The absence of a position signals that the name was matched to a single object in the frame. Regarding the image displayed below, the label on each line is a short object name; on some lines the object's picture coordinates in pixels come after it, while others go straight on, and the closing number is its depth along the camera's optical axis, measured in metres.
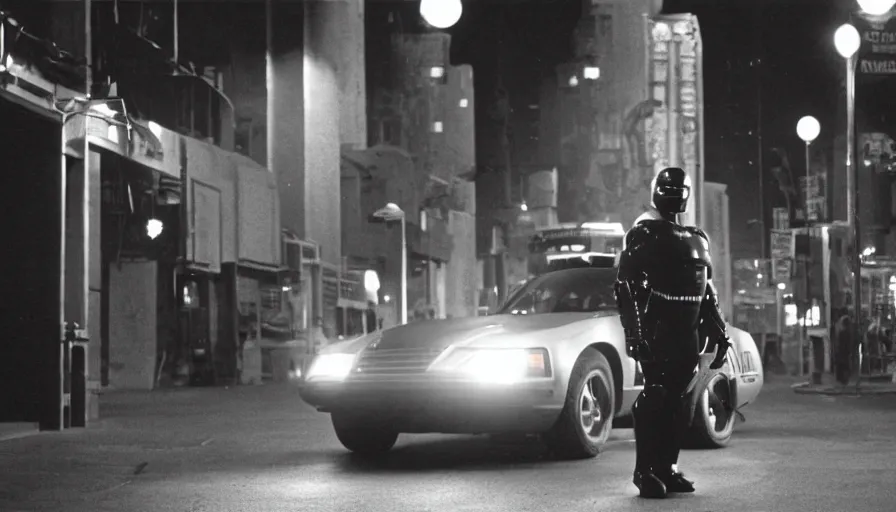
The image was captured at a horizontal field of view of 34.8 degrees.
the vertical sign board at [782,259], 41.50
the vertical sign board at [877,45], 25.05
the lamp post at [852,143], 24.44
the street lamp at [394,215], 43.69
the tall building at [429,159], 70.12
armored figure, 7.52
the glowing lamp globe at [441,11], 25.27
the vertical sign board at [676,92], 76.19
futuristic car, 9.40
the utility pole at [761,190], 103.19
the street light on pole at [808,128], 37.59
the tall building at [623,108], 77.31
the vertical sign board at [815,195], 40.78
